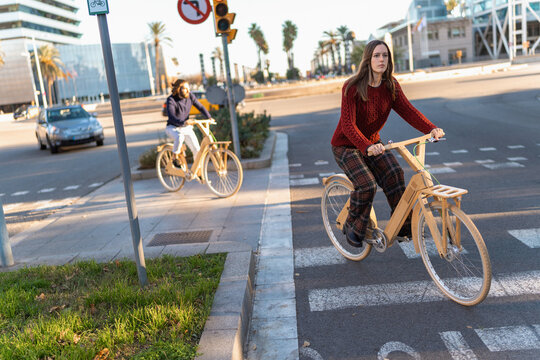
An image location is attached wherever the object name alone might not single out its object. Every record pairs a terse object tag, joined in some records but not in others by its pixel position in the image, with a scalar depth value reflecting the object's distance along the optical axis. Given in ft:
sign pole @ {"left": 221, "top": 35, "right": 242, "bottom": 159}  33.17
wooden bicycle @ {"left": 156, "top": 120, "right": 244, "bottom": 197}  25.93
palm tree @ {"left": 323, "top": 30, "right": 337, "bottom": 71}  394.11
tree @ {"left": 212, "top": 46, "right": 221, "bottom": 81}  396.65
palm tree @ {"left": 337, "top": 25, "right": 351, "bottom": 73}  389.15
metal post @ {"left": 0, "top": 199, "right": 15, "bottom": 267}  16.37
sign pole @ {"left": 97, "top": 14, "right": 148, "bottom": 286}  12.27
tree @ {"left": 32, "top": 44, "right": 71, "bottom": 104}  286.46
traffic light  31.19
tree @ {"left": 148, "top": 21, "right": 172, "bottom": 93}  290.31
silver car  57.21
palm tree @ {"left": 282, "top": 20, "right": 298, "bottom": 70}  374.63
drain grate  18.99
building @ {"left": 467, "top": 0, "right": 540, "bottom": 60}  288.92
